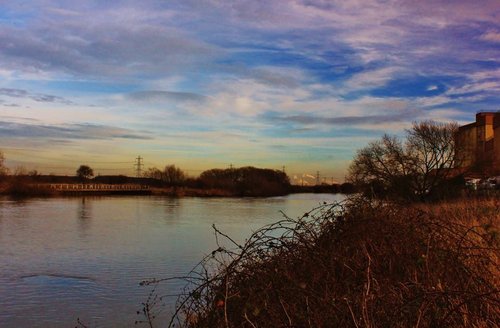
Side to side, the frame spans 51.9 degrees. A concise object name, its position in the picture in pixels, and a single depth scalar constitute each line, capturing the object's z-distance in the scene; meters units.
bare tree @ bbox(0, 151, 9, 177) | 76.81
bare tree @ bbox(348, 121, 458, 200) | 46.81
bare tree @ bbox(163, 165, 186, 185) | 130.75
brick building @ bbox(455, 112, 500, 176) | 46.69
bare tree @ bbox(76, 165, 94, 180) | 118.38
